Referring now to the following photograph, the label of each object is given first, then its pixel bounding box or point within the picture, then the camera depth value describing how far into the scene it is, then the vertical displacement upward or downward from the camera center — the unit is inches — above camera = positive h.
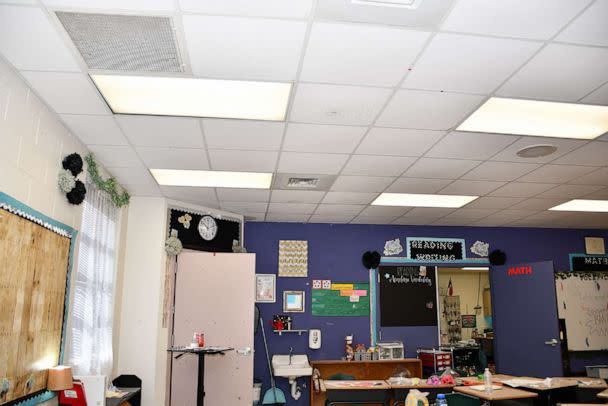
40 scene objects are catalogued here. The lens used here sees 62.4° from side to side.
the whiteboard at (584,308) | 311.7 -2.1
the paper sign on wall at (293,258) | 320.3 +29.0
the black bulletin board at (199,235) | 264.2 +38.5
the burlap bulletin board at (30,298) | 124.0 +1.6
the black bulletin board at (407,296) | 323.0 +5.3
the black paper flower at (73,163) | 162.9 +45.3
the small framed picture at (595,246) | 348.6 +40.1
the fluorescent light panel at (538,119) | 155.8 +60.6
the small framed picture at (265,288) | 314.8 +9.9
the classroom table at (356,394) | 205.2 -36.2
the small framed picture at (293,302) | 314.8 +1.3
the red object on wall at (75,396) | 153.9 -27.8
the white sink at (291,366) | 285.4 -35.2
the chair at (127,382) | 230.2 -35.2
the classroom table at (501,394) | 186.7 -33.5
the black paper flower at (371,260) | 326.3 +28.4
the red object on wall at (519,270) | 300.2 +20.6
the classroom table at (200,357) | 217.6 -23.6
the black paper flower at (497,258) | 336.5 +30.7
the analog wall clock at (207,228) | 277.3 +41.8
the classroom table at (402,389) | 211.3 -35.4
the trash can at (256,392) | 291.6 -50.1
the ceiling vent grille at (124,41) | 107.7 +59.4
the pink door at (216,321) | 257.0 -8.7
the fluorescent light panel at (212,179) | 227.5 +57.6
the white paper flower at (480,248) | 339.6 +37.5
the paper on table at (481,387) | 201.2 -33.1
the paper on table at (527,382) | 205.3 -31.8
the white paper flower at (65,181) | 158.9 +38.6
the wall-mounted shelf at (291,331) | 308.2 -16.4
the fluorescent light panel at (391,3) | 100.8 +59.6
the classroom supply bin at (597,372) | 264.1 -34.8
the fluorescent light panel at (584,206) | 275.0 +54.9
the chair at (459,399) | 183.6 -34.1
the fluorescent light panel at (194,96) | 141.7 +61.1
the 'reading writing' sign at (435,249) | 333.7 +36.6
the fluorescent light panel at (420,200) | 265.6 +55.8
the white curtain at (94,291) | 180.1 +4.9
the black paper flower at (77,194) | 165.3 +36.0
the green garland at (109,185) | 186.5 +47.7
